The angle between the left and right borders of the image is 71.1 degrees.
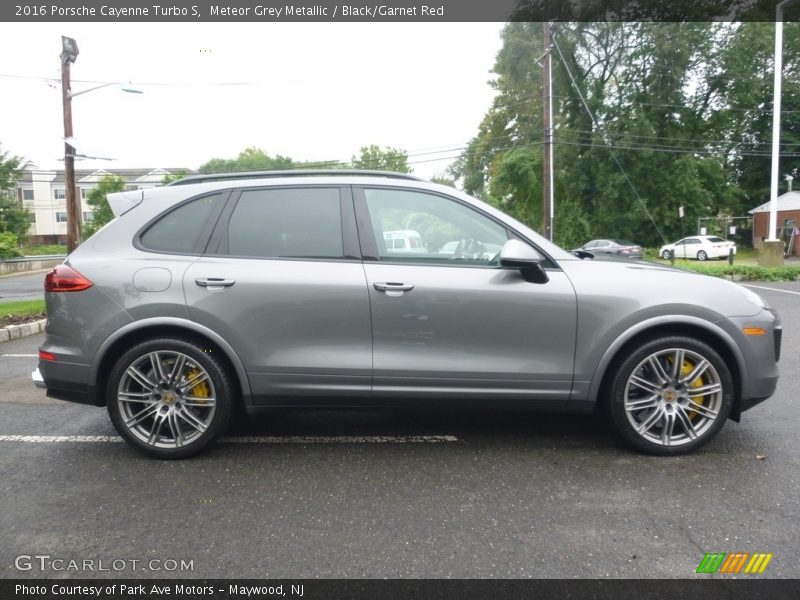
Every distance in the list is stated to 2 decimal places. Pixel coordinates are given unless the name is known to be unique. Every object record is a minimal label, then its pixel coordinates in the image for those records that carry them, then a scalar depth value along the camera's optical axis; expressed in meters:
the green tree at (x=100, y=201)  51.47
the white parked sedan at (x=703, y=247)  29.84
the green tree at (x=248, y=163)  76.94
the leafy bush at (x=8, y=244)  30.14
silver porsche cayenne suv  3.43
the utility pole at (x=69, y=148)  16.34
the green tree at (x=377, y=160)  54.58
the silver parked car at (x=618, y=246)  25.36
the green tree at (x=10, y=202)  37.34
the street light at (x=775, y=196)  17.87
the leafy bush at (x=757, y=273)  16.69
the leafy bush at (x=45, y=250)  52.10
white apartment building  72.50
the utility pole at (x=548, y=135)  21.78
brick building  31.89
